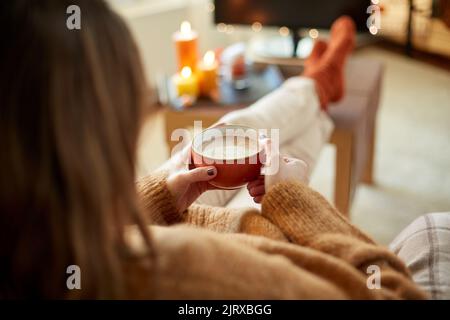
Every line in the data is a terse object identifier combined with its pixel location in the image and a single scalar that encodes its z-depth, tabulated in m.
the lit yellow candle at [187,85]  1.56
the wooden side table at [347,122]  1.46
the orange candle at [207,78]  1.57
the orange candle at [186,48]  1.63
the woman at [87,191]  0.46
